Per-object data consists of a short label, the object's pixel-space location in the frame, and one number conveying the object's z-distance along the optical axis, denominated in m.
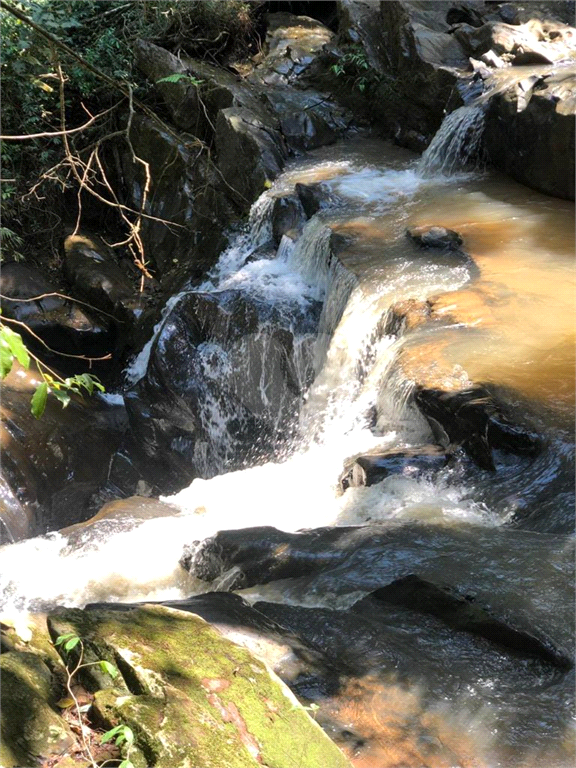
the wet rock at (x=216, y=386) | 7.14
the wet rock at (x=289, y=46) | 11.73
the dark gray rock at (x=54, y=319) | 8.64
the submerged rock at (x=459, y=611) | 2.94
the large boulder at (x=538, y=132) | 7.67
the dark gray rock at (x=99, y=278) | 9.01
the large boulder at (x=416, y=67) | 9.95
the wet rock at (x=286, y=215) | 8.43
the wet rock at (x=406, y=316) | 5.81
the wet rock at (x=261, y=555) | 3.89
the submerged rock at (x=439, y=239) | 6.81
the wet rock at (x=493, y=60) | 9.49
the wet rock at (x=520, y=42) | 9.31
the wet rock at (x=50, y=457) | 6.31
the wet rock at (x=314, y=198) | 8.34
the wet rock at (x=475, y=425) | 4.41
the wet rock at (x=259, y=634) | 2.83
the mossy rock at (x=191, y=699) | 1.96
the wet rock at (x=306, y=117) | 10.47
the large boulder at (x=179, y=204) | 9.51
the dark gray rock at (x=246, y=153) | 9.48
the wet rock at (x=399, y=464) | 4.60
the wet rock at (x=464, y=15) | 11.12
